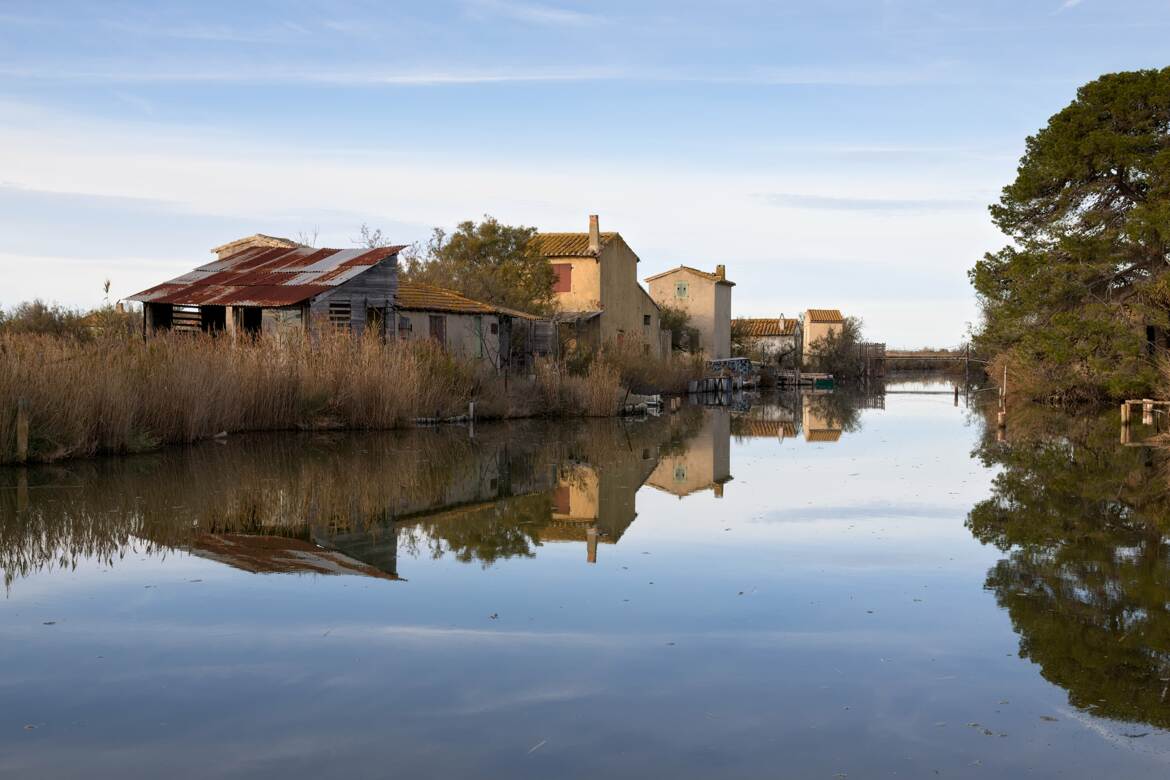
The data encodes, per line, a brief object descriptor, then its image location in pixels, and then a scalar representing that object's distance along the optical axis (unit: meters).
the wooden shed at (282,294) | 29.66
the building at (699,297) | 66.19
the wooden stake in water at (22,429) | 16.14
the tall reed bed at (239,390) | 17.03
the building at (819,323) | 94.12
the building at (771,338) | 75.31
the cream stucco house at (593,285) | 47.78
